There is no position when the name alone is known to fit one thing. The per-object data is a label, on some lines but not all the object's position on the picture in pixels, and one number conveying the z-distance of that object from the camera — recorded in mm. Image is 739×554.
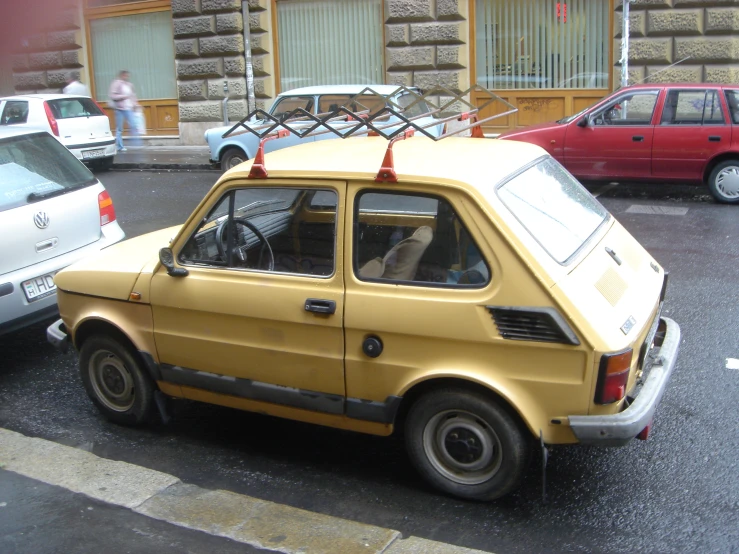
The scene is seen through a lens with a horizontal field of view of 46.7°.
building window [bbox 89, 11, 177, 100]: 19891
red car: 10977
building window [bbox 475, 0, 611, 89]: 16359
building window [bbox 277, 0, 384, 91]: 18109
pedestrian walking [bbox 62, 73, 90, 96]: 17391
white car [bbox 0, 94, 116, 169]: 15328
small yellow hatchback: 3652
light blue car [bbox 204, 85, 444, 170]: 12938
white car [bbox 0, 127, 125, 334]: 5766
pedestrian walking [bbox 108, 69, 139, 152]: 18125
